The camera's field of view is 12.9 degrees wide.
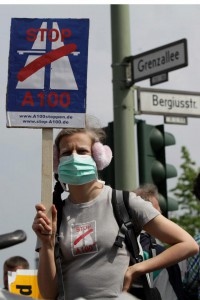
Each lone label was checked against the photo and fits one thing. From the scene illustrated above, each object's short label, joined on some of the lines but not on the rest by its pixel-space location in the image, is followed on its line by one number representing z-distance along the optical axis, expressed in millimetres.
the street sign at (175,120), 11391
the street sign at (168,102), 11070
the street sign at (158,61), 10539
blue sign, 5066
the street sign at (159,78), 10977
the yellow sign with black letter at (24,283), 8742
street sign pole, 10211
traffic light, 10460
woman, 4484
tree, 32844
